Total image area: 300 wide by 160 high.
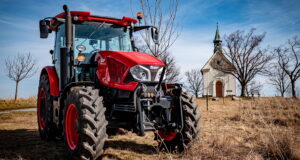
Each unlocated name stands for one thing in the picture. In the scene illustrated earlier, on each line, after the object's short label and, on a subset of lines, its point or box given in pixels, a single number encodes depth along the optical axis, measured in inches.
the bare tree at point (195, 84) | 2262.6
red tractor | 135.6
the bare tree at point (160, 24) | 371.8
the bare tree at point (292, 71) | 1291.8
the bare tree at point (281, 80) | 1485.6
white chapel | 1480.1
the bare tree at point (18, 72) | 822.1
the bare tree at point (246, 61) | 1379.2
